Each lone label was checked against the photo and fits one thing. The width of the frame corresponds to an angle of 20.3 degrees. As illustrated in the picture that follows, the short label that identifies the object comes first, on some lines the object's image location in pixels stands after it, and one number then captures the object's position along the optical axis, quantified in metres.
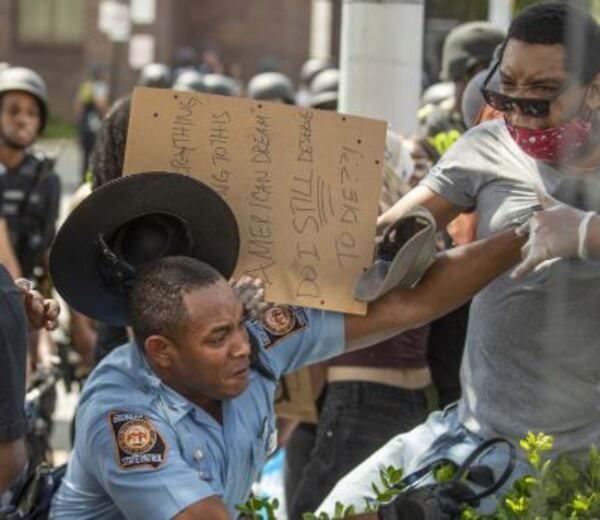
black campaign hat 3.88
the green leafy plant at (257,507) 3.86
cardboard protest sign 4.09
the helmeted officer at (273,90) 11.29
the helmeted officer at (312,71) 15.91
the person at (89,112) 23.00
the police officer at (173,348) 3.69
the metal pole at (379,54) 6.05
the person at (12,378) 3.59
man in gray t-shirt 3.96
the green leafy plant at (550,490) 3.75
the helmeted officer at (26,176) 8.37
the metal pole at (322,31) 26.04
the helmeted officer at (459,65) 7.87
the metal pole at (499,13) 12.19
